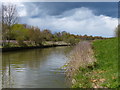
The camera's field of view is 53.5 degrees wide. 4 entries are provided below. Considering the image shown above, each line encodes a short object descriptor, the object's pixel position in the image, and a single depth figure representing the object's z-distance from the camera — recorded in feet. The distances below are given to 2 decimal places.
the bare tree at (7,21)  72.51
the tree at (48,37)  154.48
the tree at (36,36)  106.61
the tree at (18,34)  83.23
